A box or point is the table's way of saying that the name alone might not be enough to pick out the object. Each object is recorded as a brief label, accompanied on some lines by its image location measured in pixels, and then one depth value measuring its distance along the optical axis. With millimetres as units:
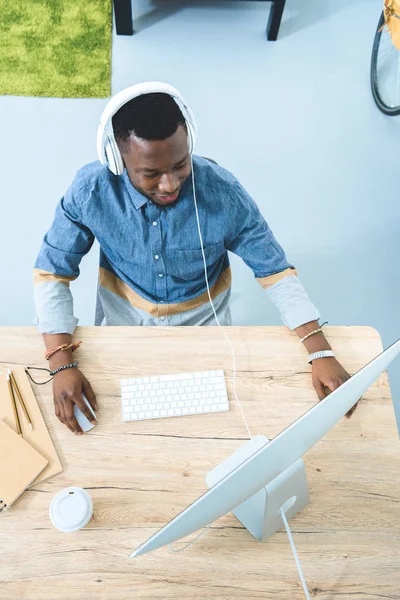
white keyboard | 1154
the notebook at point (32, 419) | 1086
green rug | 2590
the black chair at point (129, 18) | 2572
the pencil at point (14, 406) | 1126
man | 1148
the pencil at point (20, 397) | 1136
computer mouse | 1134
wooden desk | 987
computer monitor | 659
